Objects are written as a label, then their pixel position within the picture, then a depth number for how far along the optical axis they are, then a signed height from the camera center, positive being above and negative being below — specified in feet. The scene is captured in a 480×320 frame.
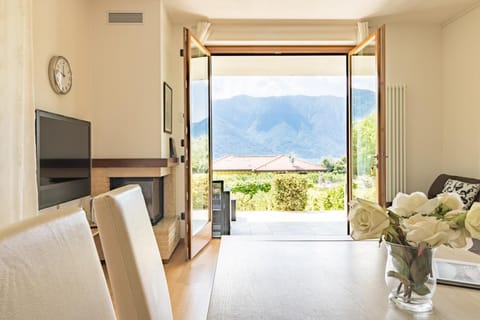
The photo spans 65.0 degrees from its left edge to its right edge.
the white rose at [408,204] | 3.29 -0.43
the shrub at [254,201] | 27.22 -3.20
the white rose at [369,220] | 3.12 -0.54
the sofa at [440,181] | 13.04 -1.01
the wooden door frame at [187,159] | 12.94 -0.03
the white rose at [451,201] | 3.19 -0.40
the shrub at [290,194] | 26.48 -2.63
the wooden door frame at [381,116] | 12.90 +1.38
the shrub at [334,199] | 26.58 -3.07
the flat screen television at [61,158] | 8.61 +0.05
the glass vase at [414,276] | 3.11 -1.01
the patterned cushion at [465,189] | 12.20 -1.17
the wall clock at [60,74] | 10.03 +2.38
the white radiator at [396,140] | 15.34 +0.63
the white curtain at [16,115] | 7.31 +0.92
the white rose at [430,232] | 2.96 -0.61
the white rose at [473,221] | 2.90 -0.52
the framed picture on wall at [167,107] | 13.74 +1.94
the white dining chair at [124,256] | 3.20 -0.85
